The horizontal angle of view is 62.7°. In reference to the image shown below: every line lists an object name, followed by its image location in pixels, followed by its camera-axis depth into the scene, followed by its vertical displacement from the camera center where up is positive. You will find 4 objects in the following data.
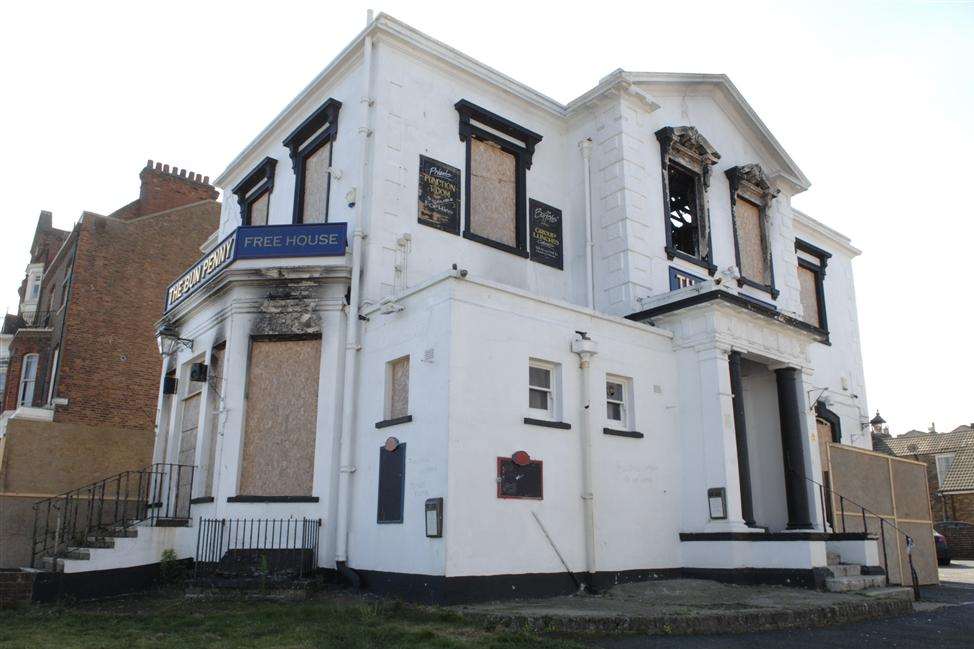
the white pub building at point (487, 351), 12.09 +3.04
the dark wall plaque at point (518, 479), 11.86 +0.72
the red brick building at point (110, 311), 26.53 +7.43
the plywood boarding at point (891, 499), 16.59 +0.68
